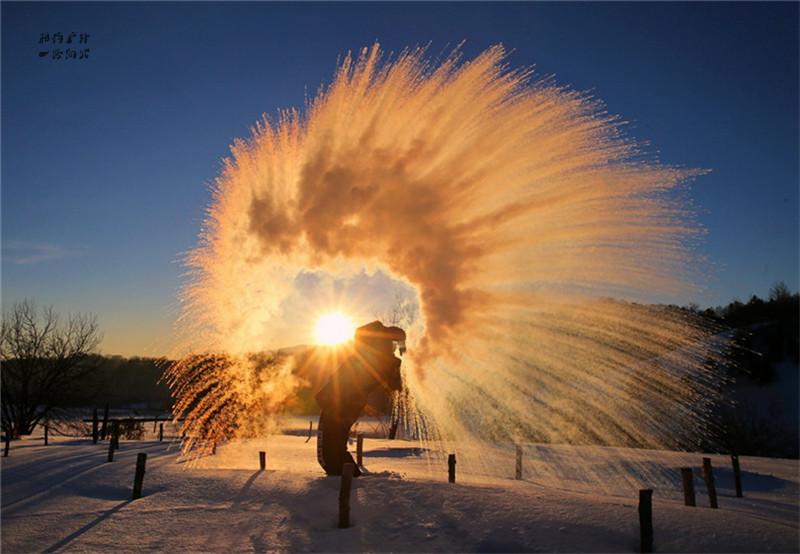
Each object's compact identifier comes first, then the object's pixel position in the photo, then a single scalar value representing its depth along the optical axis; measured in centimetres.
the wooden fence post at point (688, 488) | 1498
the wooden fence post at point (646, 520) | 978
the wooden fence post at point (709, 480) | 1584
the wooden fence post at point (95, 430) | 3533
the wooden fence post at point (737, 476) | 2161
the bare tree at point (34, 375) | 4478
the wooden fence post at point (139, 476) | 1427
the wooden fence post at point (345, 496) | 1163
